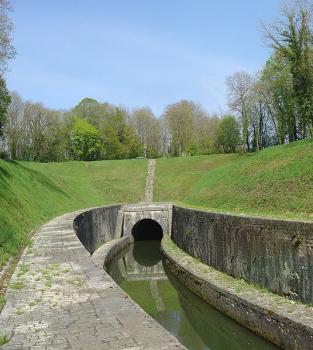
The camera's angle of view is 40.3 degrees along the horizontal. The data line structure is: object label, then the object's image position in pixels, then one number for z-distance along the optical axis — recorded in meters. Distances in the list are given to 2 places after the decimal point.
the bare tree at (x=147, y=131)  72.31
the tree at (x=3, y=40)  23.76
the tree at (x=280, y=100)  44.72
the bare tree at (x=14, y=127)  58.66
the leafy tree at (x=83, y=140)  62.91
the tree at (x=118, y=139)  67.31
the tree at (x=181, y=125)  66.19
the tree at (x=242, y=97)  47.72
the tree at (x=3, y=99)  29.02
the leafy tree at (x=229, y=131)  61.47
